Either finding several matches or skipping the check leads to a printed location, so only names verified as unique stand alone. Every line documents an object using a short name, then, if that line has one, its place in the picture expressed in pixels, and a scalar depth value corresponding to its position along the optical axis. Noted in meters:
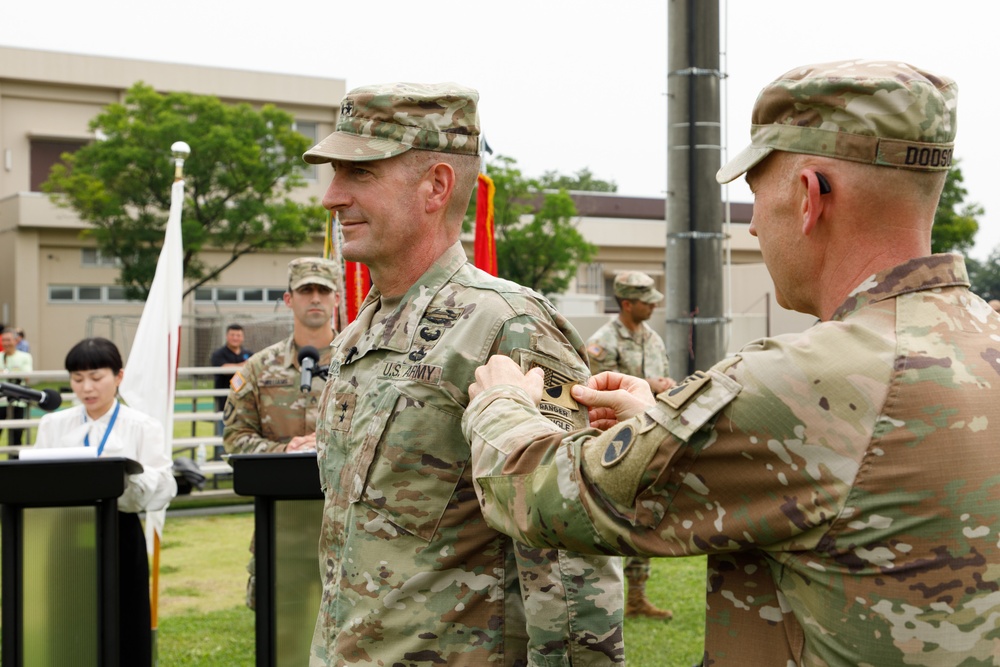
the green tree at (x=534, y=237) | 36.44
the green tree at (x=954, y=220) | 33.94
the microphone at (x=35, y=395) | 4.65
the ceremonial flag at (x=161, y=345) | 6.15
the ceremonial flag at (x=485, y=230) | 6.08
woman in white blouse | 4.90
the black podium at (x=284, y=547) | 3.89
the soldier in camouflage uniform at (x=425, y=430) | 2.30
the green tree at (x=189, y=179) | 30.44
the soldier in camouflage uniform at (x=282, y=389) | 5.46
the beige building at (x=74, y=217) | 36.09
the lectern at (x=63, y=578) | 4.23
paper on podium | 4.14
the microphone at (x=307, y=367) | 4.46
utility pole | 6.55
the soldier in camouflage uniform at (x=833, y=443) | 1.39
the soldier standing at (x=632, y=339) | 8.39
